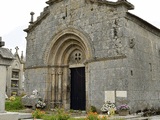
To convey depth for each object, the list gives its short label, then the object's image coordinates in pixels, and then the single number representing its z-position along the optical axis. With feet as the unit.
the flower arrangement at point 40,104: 43.74
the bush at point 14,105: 45.65
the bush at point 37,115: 28.81
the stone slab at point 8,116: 16.78
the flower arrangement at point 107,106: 34.37
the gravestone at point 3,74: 17.43
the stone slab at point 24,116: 28.95
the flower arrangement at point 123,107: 32.21
